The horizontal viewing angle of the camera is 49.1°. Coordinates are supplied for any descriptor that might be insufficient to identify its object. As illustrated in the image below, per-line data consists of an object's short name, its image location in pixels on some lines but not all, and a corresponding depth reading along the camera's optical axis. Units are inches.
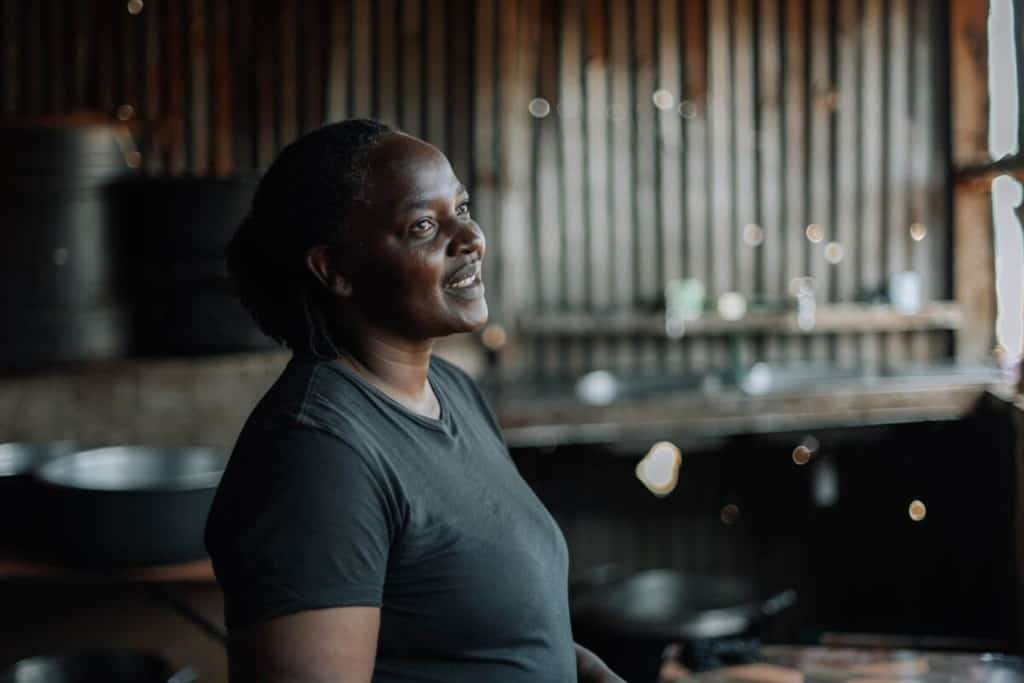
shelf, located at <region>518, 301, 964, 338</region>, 187.6
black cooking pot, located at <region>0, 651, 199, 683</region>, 101.0
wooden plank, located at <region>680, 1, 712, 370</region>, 191.3
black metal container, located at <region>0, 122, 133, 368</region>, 133.8
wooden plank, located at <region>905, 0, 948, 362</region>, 195.2
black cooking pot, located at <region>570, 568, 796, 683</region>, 125.8
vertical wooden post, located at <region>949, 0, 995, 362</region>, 192.1
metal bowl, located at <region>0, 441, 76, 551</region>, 107.6
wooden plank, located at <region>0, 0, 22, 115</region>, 182.7
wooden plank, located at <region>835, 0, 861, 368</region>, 194.1
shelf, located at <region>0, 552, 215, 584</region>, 104.1
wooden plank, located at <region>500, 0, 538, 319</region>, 187.3
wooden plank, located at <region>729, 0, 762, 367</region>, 192.5
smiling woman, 46.9
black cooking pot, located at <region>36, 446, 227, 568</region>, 101.2
